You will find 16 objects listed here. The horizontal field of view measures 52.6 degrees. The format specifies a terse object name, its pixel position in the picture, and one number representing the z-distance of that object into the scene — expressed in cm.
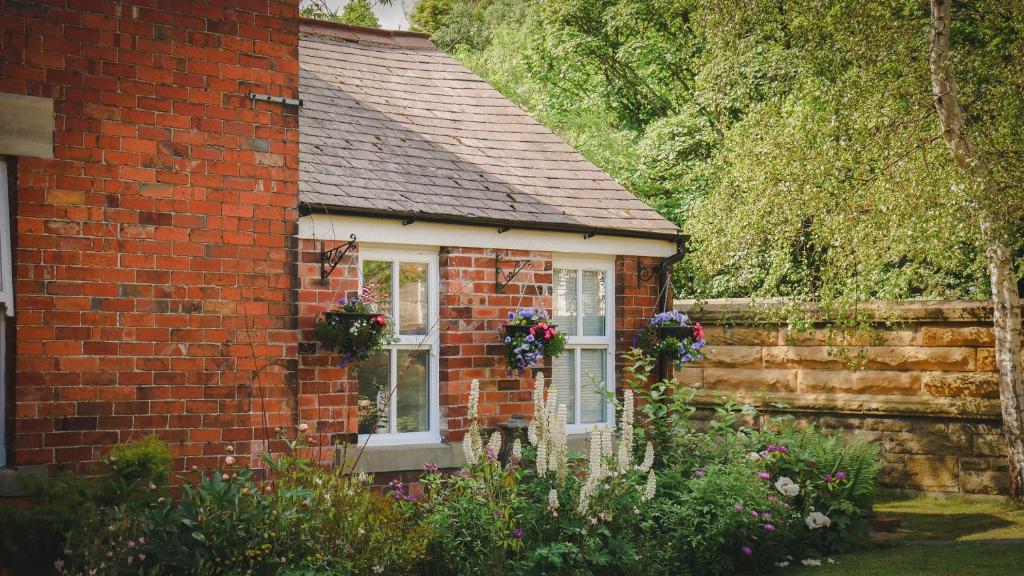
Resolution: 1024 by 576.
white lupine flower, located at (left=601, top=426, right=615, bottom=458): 766
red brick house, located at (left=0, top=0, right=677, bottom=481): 677
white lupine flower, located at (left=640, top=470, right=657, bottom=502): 737
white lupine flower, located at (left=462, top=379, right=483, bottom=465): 742
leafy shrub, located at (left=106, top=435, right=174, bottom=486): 659
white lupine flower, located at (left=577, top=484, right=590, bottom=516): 718
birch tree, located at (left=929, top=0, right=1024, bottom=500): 1073
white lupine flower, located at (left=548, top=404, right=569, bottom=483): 742
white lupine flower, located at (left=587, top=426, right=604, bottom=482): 717
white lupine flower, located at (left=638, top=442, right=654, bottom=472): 768
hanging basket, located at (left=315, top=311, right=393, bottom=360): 839
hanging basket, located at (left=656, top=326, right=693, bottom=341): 1095
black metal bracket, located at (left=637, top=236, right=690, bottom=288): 1130
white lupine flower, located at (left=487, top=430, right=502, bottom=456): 741
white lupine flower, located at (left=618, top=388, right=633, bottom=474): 738
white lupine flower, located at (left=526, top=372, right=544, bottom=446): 745
